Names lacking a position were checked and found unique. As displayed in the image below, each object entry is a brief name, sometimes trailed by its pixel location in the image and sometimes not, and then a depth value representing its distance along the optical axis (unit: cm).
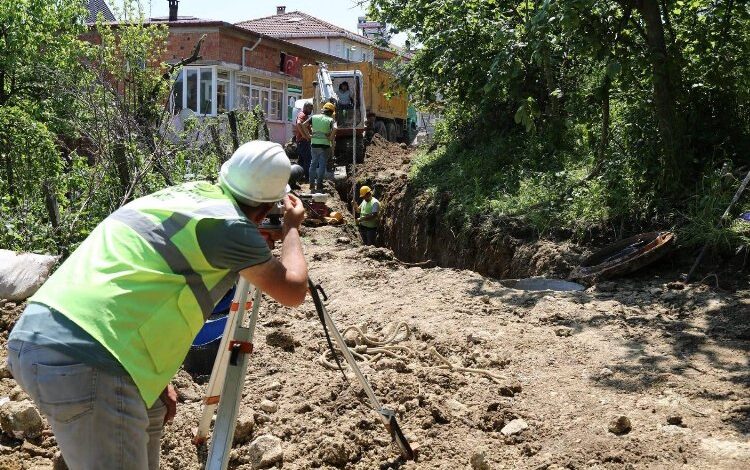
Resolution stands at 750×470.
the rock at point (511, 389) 495
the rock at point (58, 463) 397
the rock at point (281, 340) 574
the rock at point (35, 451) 421
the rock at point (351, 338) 570
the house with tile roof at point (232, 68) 2980
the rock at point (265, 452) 404
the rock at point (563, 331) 618
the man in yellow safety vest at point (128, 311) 217
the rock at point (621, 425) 418
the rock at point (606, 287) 792
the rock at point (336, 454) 407
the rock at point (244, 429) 433
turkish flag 3494
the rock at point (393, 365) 514
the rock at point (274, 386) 498
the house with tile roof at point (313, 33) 4241
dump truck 2119
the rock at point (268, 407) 464
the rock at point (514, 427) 438
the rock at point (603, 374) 515
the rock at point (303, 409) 464
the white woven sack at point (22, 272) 646
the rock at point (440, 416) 450
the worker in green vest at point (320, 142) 1473
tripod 275
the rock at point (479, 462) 391
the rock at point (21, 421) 425
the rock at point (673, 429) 415
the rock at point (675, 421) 427
